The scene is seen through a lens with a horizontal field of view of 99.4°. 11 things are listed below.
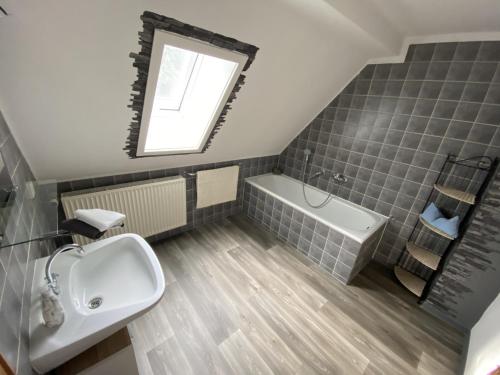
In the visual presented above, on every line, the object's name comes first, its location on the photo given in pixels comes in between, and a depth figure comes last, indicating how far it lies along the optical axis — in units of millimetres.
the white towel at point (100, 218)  912
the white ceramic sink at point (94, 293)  748
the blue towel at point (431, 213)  1837
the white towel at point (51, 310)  772
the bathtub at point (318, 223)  2016
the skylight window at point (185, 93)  1233
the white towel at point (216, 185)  2447
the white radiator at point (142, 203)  1707
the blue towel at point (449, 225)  1663
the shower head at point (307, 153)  2764
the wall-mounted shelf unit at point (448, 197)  1652
